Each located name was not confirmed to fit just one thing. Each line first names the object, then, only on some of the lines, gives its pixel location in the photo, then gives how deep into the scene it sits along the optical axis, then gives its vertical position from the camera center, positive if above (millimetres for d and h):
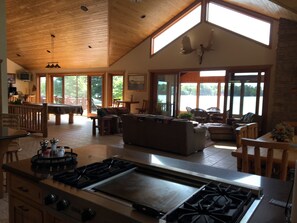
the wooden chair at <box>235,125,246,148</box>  2971 -452
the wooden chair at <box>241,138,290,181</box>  2191 -566
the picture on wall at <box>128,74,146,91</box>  10219 +504
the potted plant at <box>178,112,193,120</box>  7297 -617
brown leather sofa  5508 -920
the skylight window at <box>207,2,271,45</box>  7641 +2386
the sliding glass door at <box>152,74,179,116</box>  9664 +26
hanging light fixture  9307 +1920
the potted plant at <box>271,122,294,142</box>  3074 -442
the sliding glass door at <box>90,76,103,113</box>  11864 +43
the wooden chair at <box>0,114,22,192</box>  4036 -529
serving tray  1662 -476
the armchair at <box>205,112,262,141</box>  7438 -980
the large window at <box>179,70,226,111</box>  12695 +315
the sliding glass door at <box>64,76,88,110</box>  12453 +123
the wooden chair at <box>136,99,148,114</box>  9949 -561
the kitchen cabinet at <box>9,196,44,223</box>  1562 -810
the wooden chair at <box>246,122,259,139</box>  3447 -488
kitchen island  1139 -528
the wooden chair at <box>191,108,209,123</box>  10395 -841
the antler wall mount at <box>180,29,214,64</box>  8386 +1675
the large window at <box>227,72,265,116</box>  7766 +131
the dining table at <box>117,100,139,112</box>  9977 -377
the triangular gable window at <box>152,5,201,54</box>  8836 +2498
